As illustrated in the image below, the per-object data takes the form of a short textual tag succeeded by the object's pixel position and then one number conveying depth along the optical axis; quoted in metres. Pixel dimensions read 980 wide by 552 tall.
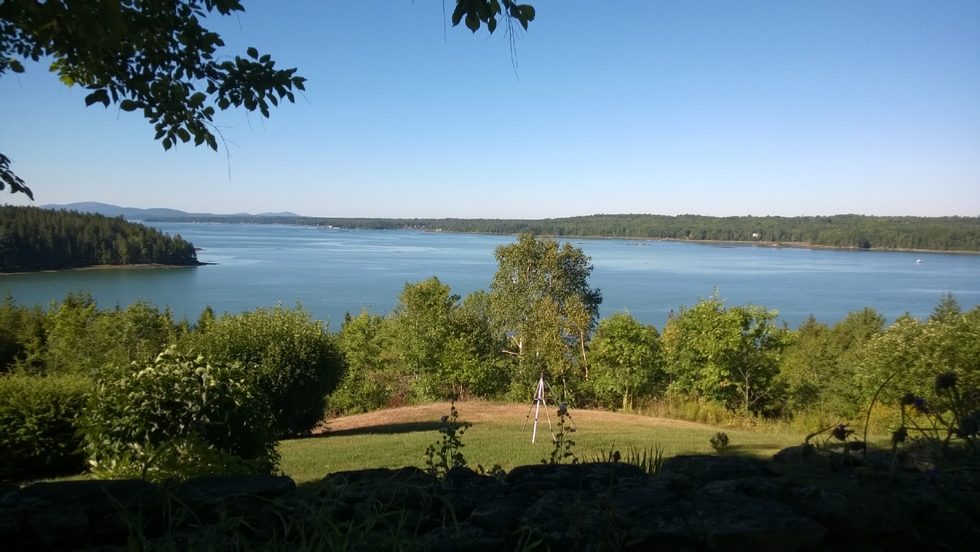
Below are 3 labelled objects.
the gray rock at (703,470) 2.33
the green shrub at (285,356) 14.16
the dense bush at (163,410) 4.53
